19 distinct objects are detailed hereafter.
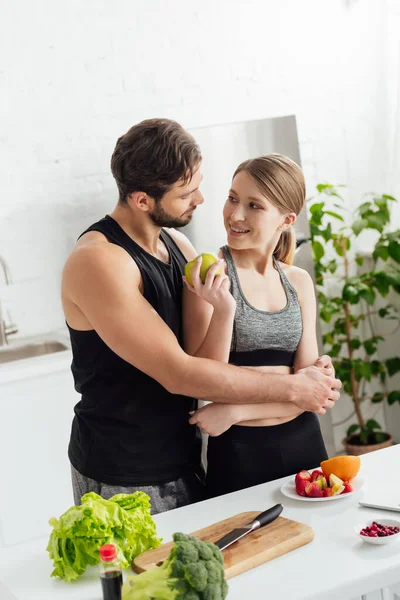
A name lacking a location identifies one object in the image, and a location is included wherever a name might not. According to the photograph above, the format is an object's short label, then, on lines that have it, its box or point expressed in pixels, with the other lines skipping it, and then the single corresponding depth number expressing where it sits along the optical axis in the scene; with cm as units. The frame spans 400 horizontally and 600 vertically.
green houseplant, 378
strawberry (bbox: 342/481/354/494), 176
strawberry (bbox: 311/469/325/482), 181
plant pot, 394
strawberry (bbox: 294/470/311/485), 179
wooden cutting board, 147
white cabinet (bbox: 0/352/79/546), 309
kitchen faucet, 343
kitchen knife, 151
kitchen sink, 346
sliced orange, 179
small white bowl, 149
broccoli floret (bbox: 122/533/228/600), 123
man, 183
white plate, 173
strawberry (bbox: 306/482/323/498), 175
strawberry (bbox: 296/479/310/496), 177
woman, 200
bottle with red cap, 130
